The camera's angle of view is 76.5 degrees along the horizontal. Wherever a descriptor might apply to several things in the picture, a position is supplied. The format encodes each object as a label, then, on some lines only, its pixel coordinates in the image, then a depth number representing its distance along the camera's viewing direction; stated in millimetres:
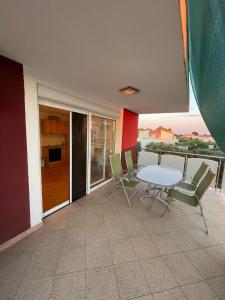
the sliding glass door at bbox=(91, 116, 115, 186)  3653
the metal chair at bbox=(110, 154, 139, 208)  3137
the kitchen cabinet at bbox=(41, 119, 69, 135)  5093
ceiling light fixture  2445
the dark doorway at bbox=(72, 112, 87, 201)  2930
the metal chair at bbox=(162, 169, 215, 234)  2336
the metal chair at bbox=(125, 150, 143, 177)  3920
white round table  2687
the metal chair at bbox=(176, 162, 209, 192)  3136
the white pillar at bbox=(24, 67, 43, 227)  1907
